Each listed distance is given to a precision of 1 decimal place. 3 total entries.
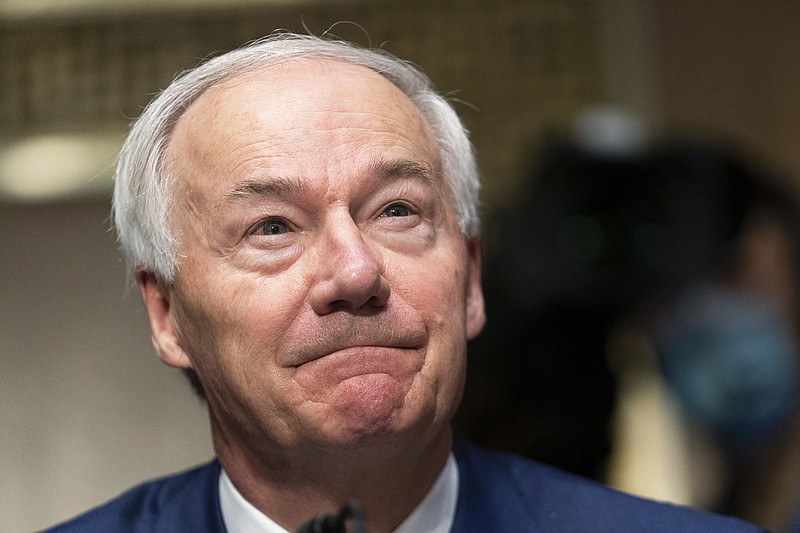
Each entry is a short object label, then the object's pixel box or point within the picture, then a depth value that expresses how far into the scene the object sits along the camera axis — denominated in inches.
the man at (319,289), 71.6
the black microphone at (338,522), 67.8
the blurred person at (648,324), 101.3
